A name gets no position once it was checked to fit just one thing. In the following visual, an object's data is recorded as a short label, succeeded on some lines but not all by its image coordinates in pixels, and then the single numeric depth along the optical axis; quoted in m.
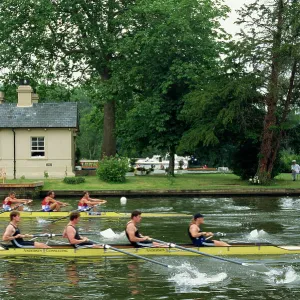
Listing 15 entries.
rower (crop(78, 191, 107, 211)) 33.66
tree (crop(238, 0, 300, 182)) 46.31
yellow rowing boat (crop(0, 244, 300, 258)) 21.70
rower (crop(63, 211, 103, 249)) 21.49
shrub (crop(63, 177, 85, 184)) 46.66
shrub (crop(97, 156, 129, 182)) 47.78
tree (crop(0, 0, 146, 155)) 53.97
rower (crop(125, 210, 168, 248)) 21.64
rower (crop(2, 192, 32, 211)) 33.44
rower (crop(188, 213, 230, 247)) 21.64
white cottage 50.25
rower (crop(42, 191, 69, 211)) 33.47
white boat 86.06
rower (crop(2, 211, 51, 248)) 21.88
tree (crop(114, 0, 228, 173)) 51.62
